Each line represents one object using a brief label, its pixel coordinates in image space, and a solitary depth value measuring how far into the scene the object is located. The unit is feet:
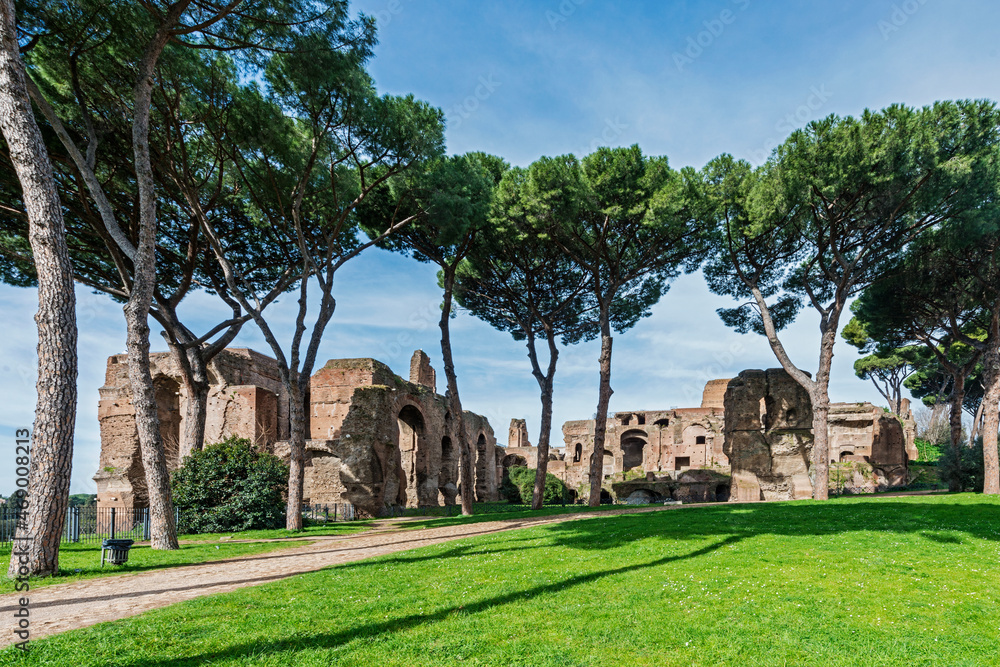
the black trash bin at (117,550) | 22.22
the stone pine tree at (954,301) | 48.49
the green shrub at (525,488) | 86.74
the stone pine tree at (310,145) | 35.17
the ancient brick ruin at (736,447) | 57.11
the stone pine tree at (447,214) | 46.19
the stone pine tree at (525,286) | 52.80
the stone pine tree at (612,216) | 49.52
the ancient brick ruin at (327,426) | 55.21
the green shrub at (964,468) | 57.28
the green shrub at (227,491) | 40.09
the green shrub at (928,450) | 100.77
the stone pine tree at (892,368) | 109.09
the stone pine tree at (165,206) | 35.40
